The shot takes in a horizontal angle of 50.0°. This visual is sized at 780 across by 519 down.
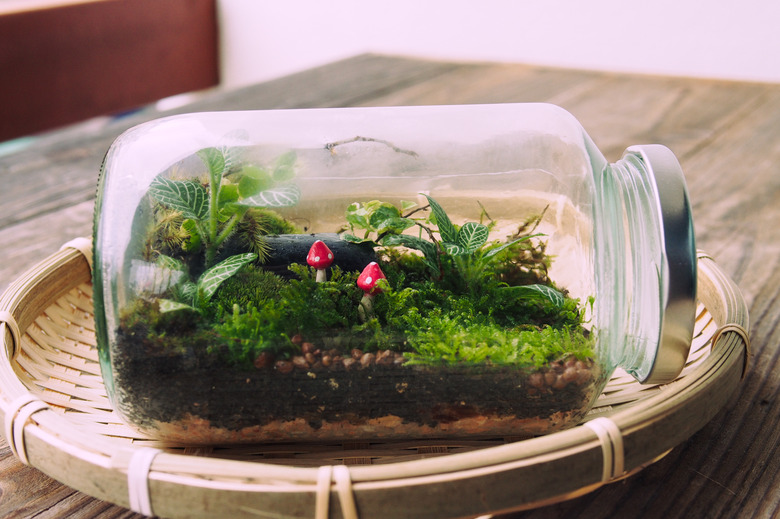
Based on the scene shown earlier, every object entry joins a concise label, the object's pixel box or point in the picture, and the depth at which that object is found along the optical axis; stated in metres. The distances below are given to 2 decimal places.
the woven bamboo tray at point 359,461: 0.23
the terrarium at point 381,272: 0.26
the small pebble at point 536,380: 0.27
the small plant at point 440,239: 0.31
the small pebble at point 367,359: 0.26
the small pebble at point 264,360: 0.26
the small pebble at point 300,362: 0.26
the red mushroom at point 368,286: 0.28
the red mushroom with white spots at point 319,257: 0.30
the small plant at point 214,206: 0.27
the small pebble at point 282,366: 0.26
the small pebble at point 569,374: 0.27
